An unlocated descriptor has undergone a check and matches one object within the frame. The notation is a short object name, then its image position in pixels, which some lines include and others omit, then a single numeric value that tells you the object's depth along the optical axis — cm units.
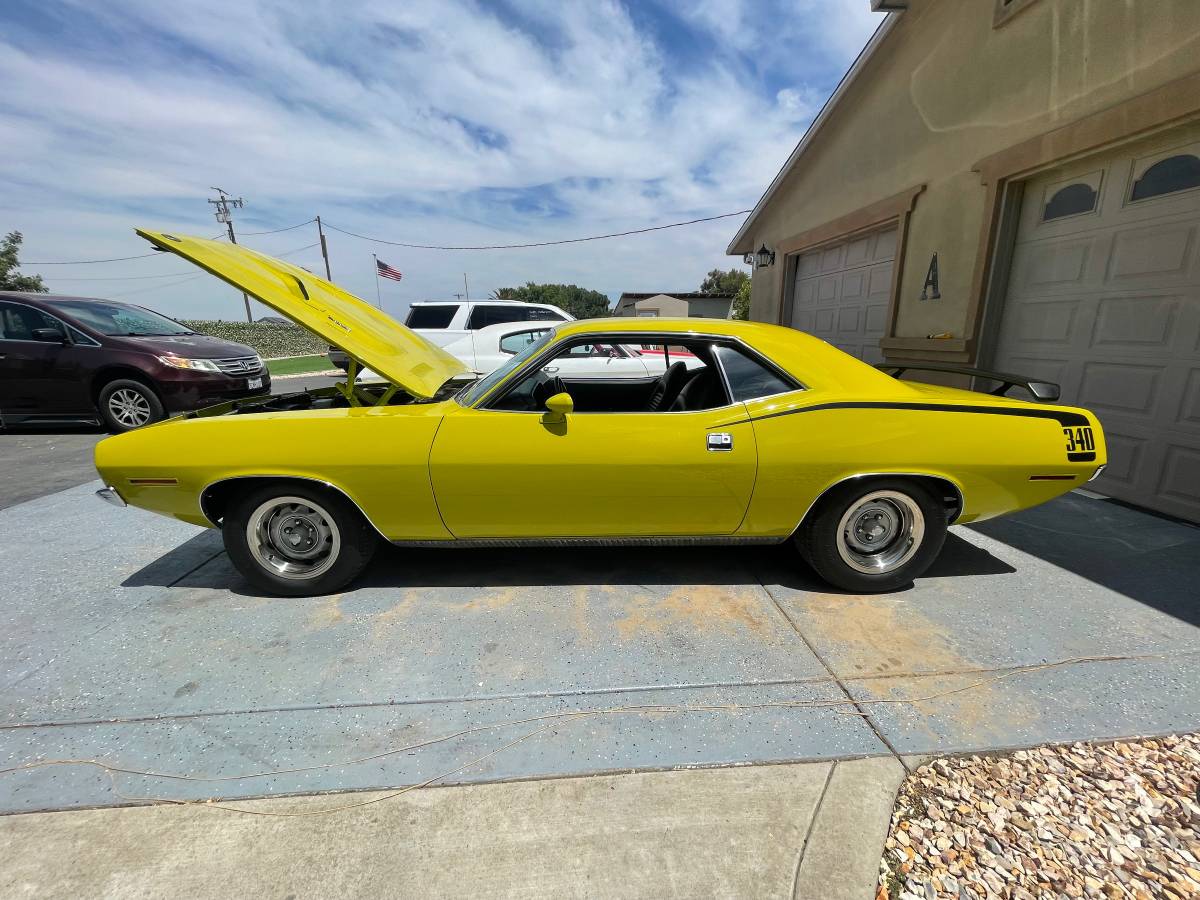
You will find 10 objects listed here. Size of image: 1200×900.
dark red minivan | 570
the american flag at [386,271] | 2184
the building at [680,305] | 3715
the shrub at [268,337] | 2242
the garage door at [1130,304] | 356
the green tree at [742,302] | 3210
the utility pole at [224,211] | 3262
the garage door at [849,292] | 680
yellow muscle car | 238
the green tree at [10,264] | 3111
